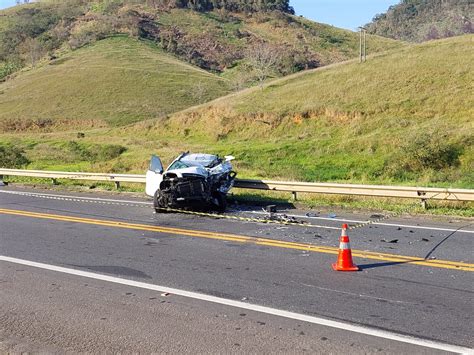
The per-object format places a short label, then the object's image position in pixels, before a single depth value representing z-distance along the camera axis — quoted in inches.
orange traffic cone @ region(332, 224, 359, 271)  294.5
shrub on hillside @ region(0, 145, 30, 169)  1218.1
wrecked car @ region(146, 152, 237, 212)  504.1
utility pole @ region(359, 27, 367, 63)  1994.6
